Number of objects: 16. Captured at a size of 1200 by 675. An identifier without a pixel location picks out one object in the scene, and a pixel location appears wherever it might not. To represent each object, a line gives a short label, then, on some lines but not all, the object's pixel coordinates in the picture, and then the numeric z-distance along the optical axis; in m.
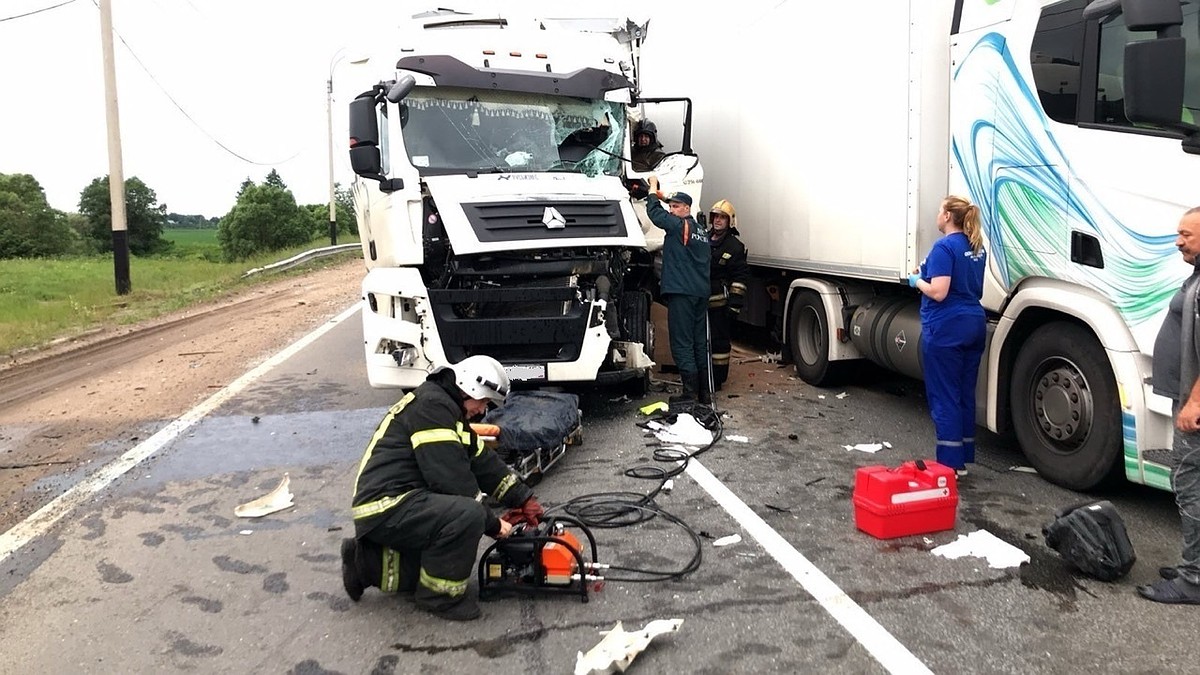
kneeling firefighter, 3.86
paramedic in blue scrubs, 5.34
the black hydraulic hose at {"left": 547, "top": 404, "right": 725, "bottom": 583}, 4.63
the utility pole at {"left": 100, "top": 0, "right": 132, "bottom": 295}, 18.02
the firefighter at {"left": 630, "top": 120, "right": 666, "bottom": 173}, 8.83
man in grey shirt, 3.68
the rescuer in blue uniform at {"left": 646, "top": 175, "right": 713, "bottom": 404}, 7.54
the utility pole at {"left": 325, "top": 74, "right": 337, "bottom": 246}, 40.04
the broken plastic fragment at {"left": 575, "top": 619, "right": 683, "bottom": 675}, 3.26
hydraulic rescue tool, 3.94
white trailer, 4.41
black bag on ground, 3.90
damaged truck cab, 6.88
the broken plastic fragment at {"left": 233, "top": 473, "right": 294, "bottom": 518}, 5.29
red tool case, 4.51
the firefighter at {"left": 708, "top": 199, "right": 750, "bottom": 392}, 8.38
